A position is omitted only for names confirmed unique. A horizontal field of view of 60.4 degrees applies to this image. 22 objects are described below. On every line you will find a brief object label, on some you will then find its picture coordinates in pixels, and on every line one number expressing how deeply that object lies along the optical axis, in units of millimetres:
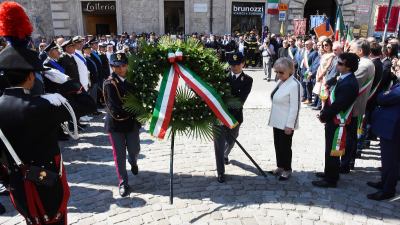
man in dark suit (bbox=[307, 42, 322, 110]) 9392
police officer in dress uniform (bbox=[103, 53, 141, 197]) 4449
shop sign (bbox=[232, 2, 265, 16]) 22688
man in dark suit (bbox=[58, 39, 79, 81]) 7230
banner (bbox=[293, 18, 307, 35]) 16812
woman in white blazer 4699
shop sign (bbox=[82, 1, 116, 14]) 21688
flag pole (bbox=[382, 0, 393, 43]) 10150
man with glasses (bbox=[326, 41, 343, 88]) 7578
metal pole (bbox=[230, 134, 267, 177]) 5117
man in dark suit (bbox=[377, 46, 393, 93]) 6156
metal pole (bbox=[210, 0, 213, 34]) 22031
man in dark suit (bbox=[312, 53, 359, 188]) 4398
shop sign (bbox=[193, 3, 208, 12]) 21922
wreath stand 4434
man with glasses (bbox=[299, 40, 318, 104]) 9789
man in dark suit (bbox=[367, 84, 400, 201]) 4215
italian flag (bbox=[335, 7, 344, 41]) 9219
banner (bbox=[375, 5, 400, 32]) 13050
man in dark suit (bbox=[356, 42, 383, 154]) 5648
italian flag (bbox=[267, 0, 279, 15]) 22344
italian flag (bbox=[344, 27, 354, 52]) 9203
